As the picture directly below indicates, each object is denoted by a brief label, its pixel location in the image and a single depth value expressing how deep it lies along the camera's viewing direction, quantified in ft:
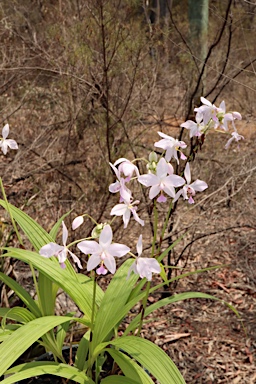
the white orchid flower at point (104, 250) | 2.05
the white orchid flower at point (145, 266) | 2.15
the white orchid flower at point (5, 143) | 2.66
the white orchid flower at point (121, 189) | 2.17
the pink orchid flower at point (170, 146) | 2.28
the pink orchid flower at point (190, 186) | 2.34
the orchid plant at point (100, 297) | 2.15
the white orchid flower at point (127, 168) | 2.17
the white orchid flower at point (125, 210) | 2.15
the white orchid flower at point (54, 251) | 2.14
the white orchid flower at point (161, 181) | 2.15
